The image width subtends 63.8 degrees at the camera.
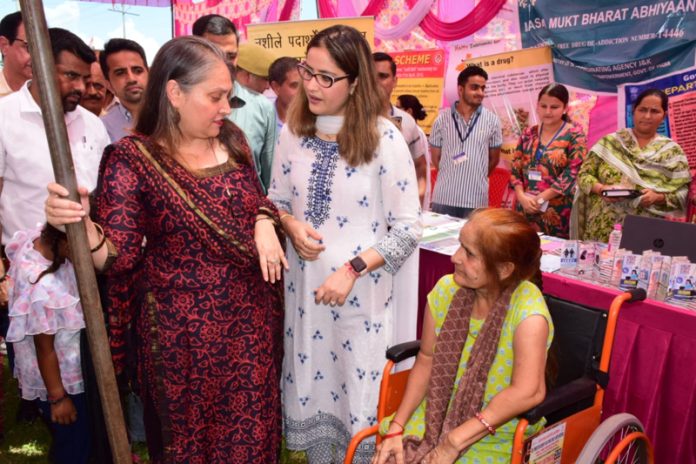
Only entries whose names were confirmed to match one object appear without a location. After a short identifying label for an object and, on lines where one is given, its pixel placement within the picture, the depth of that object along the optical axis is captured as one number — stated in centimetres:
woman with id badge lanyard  455
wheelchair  172
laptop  250
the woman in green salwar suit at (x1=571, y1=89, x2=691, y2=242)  399
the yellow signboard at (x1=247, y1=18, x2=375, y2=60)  522
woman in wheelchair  170
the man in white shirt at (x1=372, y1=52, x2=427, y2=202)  451
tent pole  96
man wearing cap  336
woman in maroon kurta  170
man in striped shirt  514
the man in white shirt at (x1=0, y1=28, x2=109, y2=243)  252
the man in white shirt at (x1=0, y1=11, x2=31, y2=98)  334
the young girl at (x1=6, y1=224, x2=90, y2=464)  226
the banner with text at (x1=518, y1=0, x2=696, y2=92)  452
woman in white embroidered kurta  207
